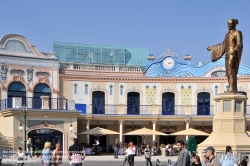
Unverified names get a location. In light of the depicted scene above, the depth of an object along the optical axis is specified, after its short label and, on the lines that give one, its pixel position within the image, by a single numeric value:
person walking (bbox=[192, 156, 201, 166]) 12.06
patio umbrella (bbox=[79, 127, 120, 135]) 35.72
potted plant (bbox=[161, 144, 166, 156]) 36.28
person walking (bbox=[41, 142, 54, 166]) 15.26
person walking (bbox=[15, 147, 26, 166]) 19.84
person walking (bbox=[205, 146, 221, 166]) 9.40
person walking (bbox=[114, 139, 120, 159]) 32.00
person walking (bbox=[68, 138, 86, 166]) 14.39
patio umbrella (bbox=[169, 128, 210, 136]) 36.06
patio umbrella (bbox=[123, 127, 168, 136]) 36.22
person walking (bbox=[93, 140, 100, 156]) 37.28
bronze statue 18.27
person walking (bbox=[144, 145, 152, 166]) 24.94
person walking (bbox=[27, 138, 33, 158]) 31.60
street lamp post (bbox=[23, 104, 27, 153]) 29.55
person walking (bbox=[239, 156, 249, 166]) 14.31
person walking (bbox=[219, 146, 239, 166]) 12.87
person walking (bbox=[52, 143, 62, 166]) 15.28
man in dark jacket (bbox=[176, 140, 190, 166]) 10.97
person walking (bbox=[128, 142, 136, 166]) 22.78
